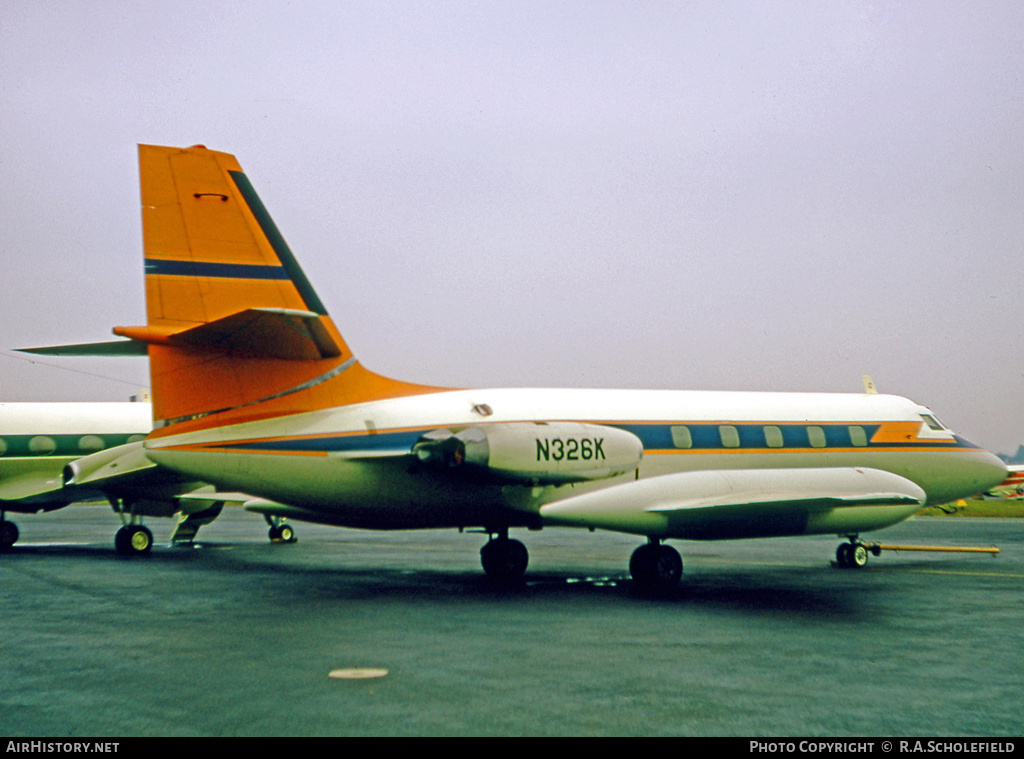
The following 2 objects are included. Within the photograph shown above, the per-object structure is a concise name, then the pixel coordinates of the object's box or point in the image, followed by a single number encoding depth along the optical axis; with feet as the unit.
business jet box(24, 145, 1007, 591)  42.04
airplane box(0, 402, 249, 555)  69.46
